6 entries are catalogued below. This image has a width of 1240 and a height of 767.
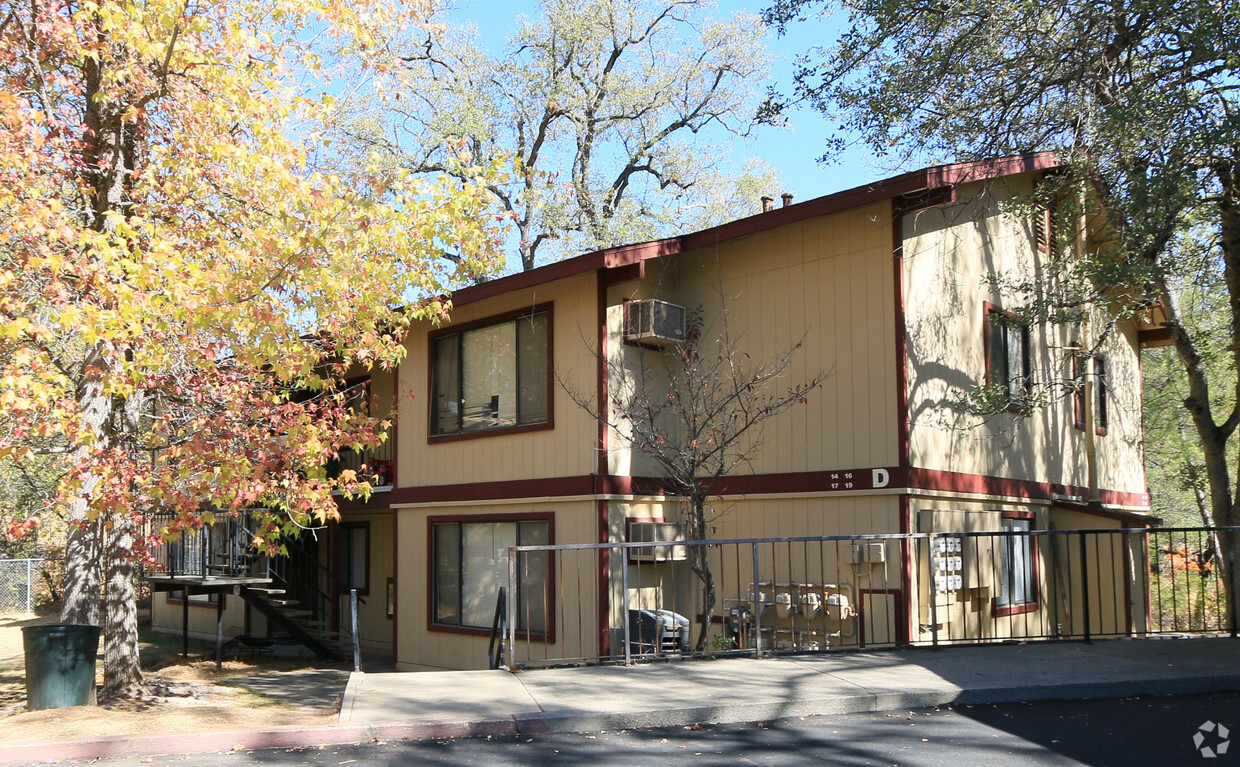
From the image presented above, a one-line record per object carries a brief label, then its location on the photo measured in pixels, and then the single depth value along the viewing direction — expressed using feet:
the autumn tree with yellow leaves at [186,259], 30.01
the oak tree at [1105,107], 36.11
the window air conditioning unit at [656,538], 43.75
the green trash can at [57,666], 32.27
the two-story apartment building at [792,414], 40.06
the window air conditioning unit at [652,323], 43.65
